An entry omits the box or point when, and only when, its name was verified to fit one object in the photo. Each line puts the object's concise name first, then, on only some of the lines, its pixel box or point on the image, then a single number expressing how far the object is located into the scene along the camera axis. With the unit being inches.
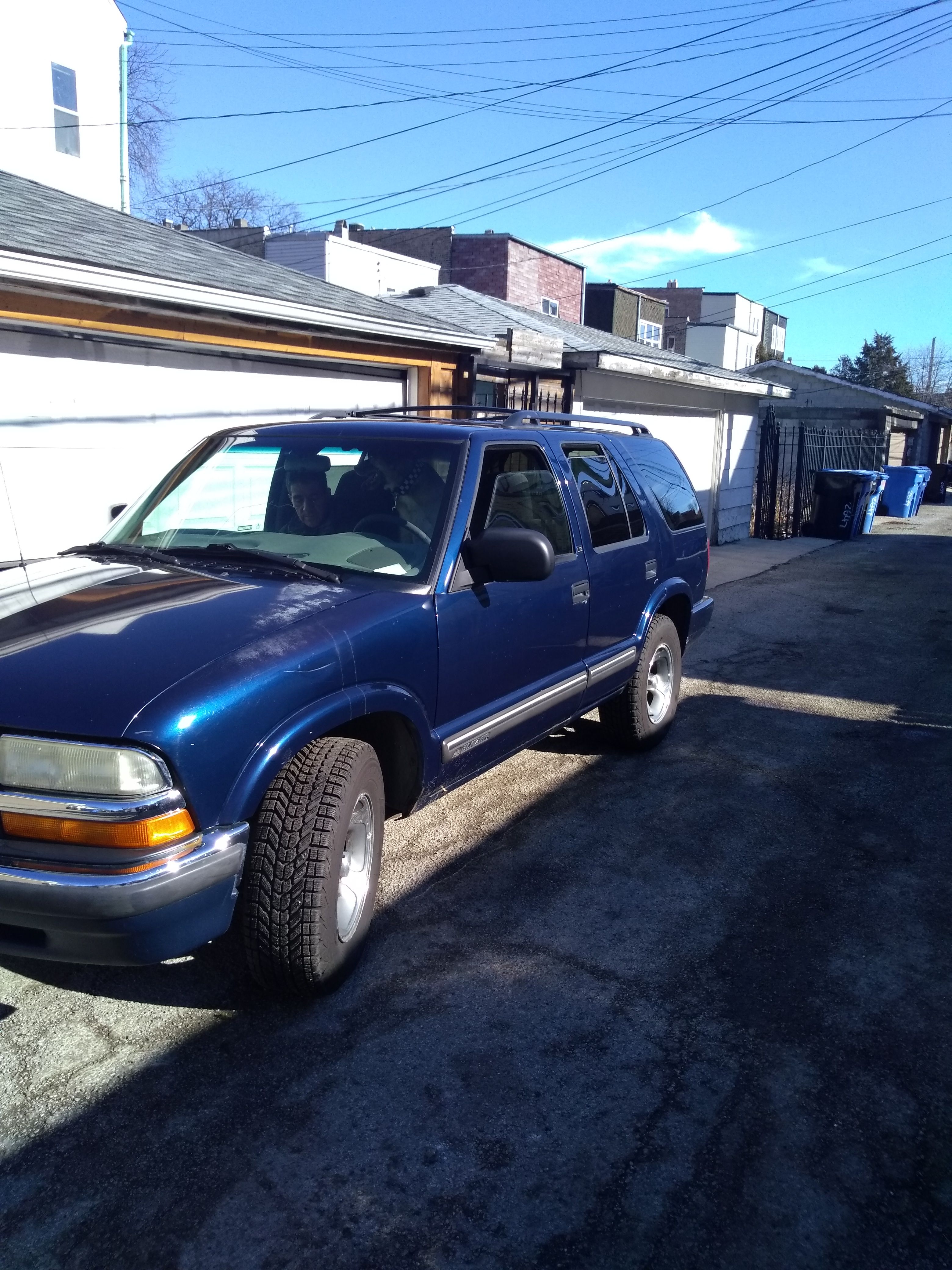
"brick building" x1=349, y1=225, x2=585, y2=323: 1352.1
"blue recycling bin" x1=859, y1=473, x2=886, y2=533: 838.5
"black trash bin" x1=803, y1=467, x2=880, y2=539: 804.0
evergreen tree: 2544.3
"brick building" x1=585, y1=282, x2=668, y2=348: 1582.2
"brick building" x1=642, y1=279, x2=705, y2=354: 2418.8
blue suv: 109.3
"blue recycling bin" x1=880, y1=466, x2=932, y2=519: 1023.6
